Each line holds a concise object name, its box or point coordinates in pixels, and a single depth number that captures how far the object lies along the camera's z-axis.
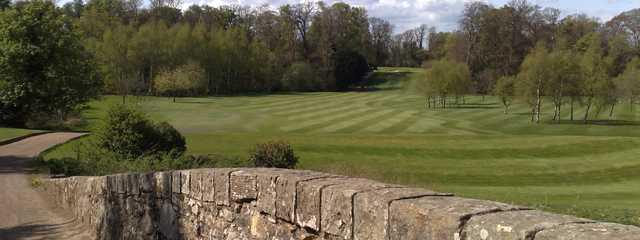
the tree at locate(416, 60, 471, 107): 66.44
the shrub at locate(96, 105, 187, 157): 22.45
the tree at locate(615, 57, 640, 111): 57.03
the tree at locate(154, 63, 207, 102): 73.00
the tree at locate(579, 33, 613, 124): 52.72
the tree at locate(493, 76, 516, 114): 59.10
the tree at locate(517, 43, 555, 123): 53.19
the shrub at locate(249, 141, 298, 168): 22.17
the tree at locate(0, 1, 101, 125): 29.70
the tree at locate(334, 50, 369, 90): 98.00
